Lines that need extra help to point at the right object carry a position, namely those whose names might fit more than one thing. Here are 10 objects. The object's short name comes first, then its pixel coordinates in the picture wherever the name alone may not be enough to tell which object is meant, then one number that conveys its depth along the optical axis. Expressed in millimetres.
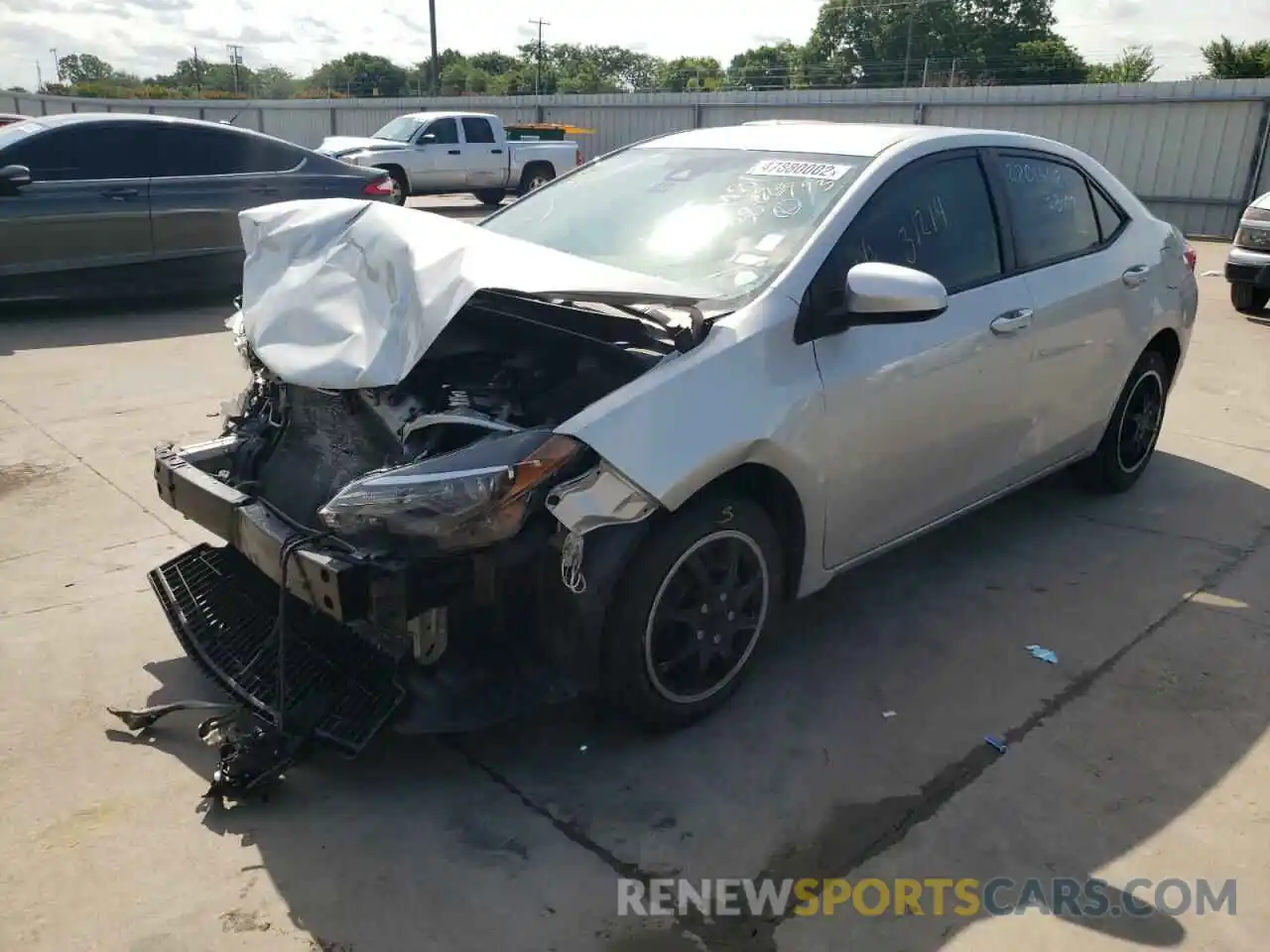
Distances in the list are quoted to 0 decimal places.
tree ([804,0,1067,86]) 73812
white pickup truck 19516
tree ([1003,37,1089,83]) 65562
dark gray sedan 8219
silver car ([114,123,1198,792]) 2709
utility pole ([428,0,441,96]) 46500
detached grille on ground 2805
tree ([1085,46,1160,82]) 59031
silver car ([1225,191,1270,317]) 9719
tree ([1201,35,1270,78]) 34375
